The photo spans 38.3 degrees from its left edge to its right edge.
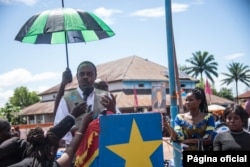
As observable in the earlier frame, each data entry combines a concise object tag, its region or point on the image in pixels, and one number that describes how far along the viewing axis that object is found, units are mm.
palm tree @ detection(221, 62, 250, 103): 67812
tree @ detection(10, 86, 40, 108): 75000
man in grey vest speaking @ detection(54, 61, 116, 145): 3213
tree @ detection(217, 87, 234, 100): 73812
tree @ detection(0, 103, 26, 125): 34781
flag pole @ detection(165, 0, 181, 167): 5412
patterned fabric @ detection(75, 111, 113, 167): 2451
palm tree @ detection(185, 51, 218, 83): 65250
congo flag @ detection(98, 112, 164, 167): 2361
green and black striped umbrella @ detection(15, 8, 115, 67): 3809
